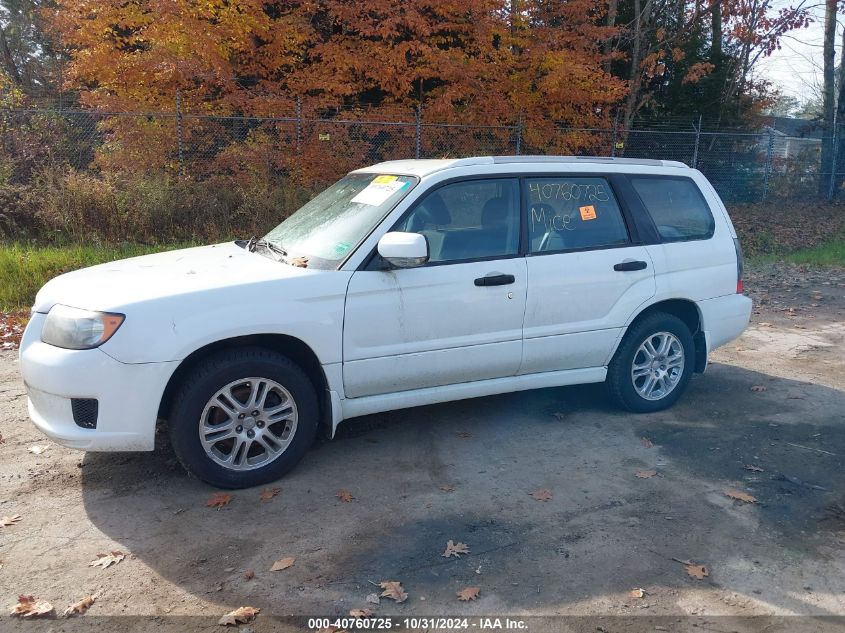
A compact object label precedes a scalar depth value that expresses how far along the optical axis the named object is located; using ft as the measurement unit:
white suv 13.23
